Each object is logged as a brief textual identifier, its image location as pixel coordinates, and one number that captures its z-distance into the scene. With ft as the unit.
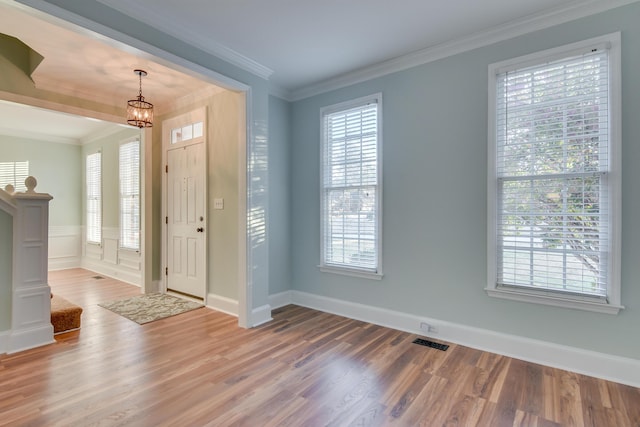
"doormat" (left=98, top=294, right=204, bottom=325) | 12.43
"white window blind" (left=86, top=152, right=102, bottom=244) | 21.44
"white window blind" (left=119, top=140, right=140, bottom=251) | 18.01
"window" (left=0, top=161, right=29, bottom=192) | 20.48
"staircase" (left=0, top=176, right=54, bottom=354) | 9.21
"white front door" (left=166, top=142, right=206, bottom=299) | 14.15
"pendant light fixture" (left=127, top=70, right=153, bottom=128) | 11.88
